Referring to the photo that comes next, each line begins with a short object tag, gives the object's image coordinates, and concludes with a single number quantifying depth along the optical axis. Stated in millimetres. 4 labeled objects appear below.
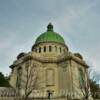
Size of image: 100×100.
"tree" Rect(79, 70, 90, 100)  42969
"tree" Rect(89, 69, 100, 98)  39762
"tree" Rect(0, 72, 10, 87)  41919
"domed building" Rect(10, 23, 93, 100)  43938
